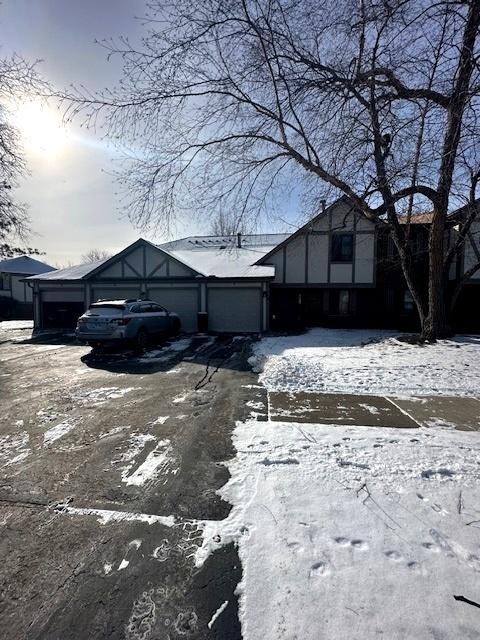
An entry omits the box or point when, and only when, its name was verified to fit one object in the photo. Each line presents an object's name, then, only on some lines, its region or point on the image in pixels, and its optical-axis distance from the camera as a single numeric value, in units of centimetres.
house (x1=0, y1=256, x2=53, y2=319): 2889
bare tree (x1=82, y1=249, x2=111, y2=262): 7200
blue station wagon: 1122
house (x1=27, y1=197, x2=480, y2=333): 1725
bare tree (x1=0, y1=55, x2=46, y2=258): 1301
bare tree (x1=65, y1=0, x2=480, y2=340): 789
